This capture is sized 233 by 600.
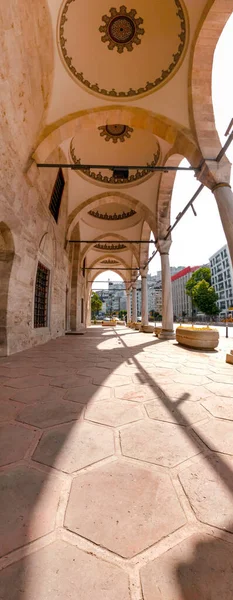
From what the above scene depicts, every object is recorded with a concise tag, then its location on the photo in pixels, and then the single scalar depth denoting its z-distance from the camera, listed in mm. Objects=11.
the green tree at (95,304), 47844
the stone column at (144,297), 15695
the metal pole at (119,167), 6142
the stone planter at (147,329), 14528
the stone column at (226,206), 4973
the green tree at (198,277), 49625
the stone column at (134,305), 22734
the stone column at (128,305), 29208
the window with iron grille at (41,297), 7449
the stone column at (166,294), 9859
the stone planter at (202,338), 6230
